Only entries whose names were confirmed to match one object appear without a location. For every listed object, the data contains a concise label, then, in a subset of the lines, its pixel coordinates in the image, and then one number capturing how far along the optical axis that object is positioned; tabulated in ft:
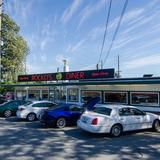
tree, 97.47
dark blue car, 30.85
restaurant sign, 46.24
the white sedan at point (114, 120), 25.01
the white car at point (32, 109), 36.92
